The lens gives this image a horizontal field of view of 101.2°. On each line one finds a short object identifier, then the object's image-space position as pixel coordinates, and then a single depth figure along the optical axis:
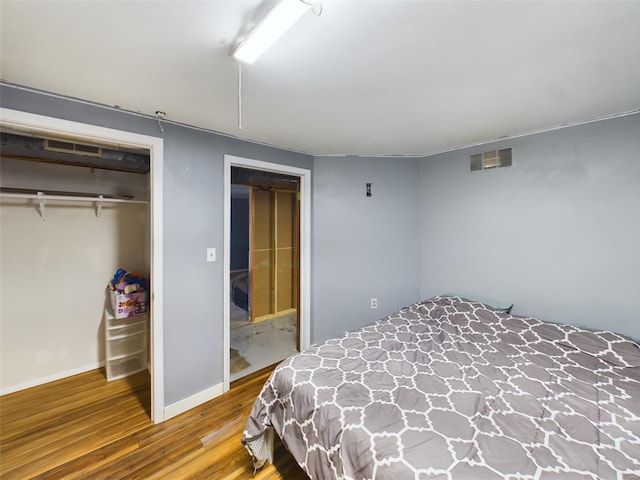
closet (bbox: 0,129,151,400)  2.32
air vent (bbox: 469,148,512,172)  2.46
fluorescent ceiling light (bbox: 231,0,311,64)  0.88
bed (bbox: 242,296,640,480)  1.07
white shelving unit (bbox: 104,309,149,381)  2.58
